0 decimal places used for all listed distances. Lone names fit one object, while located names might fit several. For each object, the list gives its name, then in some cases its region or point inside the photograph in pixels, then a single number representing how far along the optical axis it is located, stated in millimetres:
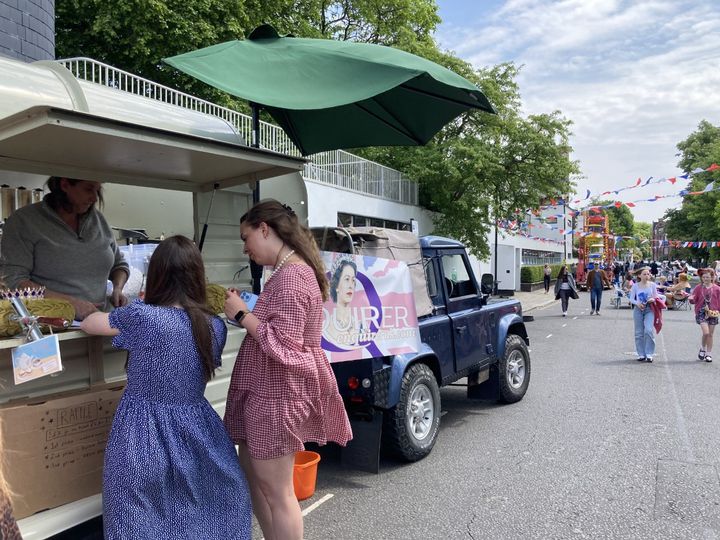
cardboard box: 2434
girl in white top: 10109
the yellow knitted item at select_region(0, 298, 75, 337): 2379
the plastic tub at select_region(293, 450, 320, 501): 3887
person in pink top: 10305
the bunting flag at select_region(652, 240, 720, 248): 39806
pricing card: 2314
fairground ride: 35219
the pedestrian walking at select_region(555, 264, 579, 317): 19312
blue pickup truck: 4684
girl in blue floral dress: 2365
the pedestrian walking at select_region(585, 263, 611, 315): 20078
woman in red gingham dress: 2648
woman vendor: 3078
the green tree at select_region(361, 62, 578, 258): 21234
